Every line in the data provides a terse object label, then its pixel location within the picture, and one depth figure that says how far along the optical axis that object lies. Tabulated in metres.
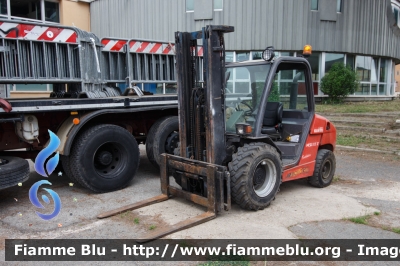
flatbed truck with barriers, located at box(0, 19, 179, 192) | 5.55
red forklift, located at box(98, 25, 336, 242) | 4.91
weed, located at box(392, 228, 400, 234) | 4.53
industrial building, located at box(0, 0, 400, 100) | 17.94
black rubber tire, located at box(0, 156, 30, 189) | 5.05
